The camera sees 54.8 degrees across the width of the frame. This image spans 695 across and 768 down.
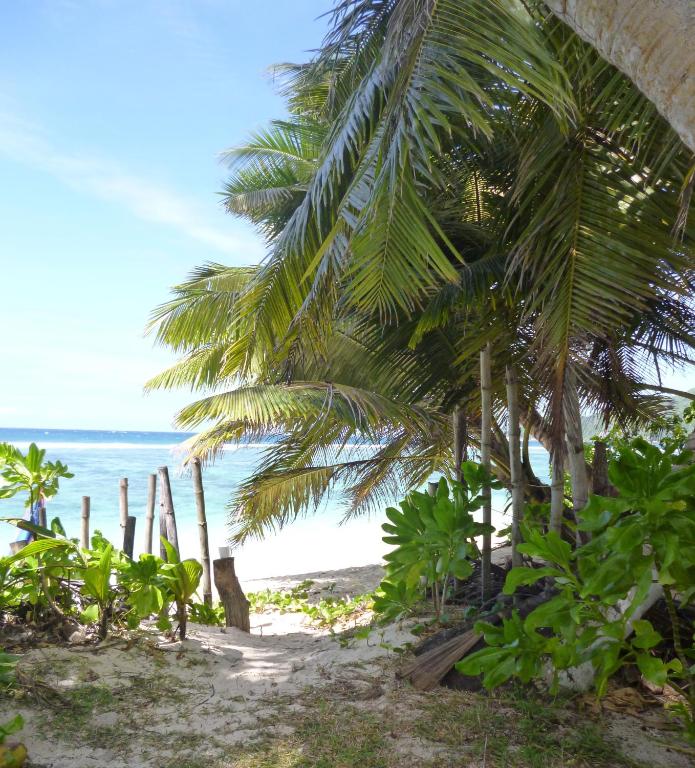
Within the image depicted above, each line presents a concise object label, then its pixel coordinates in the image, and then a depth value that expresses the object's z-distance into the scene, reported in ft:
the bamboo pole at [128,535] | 19.33
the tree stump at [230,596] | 15.81
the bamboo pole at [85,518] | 23.85
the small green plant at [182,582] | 12.68
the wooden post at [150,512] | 23.84
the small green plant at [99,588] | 11.75
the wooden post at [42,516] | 19.83
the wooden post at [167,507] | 18.63
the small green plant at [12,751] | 7.67
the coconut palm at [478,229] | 8.28
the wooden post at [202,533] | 19.60
